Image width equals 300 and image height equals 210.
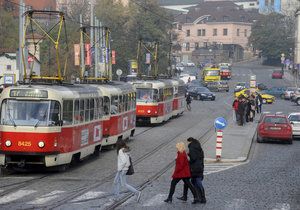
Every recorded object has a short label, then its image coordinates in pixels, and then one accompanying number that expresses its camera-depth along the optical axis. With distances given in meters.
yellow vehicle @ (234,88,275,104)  79.81
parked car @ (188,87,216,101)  83.31
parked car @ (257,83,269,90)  101.09
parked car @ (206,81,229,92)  104.56
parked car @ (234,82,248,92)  93.19
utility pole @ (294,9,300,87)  142.50
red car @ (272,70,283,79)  132.21
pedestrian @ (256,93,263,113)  59.46
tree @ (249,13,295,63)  154.88
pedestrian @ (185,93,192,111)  62.88
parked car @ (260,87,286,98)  92.75
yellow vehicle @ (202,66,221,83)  115.69
